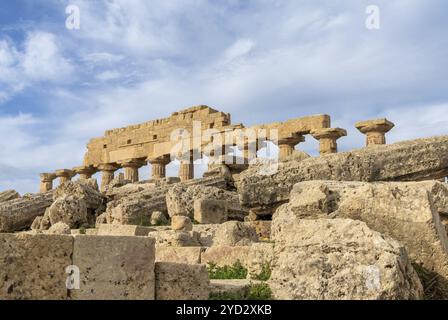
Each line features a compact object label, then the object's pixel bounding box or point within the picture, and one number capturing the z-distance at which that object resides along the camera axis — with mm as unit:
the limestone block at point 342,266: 4559
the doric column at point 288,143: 25812
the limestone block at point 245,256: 6770
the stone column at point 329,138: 23672
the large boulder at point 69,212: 13852
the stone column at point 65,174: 35500
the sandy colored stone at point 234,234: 8574
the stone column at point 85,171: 35156
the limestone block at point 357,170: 10719
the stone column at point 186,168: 28953
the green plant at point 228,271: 6699
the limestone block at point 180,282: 5082
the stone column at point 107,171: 34031
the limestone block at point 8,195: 19344
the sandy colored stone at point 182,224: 10594
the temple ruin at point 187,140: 24688
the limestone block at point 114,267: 4734
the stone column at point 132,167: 32750
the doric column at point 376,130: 21141
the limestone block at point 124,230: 9805
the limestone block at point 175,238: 8648
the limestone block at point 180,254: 7836
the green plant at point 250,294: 5216
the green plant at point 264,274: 6395
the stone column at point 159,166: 30953
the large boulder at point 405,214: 5629
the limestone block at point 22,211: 15570
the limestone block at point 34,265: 4430
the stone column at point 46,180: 35969
